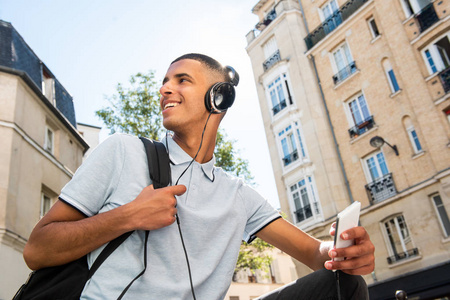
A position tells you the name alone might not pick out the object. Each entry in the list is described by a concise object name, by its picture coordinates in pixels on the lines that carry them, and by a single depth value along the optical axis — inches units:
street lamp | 700.7
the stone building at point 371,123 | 657.0
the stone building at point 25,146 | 555.5
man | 67.1
